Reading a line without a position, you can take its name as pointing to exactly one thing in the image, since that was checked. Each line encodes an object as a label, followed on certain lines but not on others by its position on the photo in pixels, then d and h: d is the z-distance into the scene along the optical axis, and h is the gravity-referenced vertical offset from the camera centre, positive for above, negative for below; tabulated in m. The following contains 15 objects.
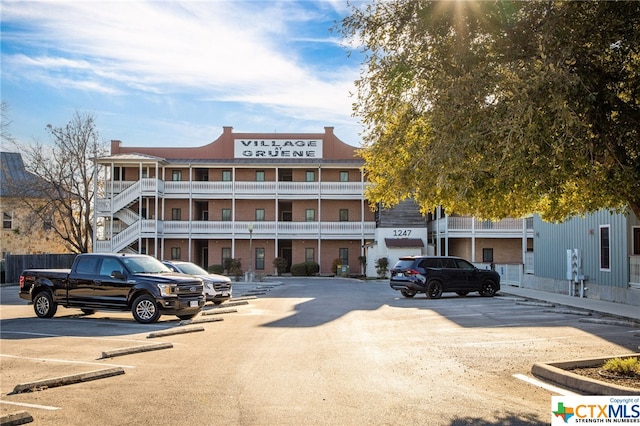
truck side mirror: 16.78 -1.03
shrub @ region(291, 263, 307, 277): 48.00 -2.55
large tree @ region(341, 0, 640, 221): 8.22 +1.98
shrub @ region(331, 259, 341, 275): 48.88 -2.29
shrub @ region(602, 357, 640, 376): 8.77 -1.83
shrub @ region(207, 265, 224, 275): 47.25 -2.45
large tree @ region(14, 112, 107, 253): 46.59 +3.83
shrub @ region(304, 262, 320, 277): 48.06 -2.41
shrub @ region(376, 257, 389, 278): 44.38 -2.14
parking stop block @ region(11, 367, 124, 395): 8.38 -2.02
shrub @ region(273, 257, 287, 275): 48.38 -2.12
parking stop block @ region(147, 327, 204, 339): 13.66 -2.16
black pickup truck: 16.58 -1.40
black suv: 25.23 -1.66
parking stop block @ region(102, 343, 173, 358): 11.12 -2.09
